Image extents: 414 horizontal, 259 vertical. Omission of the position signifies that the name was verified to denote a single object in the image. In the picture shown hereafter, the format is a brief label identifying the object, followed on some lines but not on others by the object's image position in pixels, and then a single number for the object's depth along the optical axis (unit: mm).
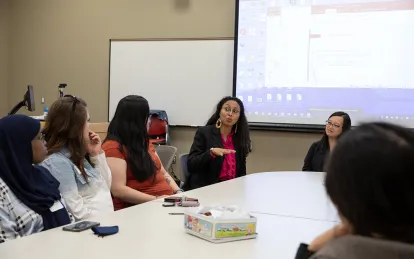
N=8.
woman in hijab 1706
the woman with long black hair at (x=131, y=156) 2469
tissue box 1523
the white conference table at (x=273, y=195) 2100
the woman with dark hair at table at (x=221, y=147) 3322
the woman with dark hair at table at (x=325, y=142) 3715
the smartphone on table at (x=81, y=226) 1604
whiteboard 4992
